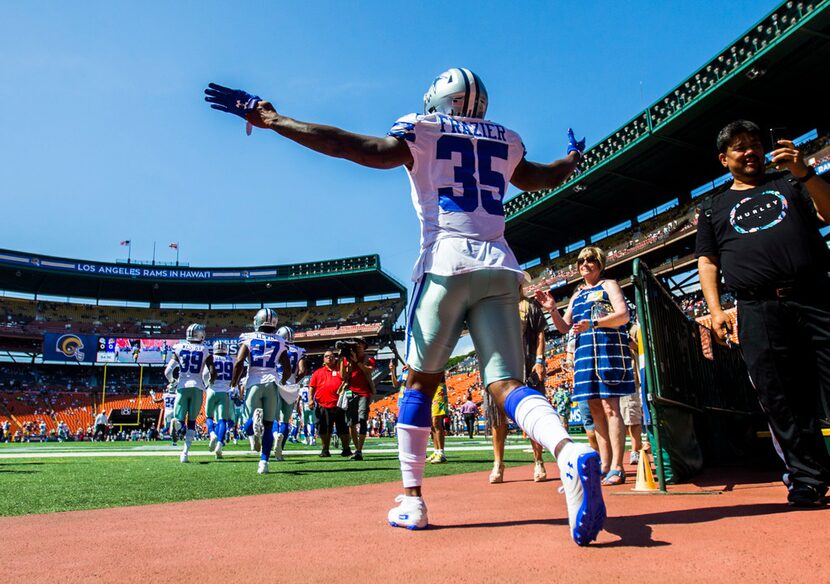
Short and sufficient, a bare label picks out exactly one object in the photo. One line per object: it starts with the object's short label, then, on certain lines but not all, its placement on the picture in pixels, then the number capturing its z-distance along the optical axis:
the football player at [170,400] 10.32
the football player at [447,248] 2.78
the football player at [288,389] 8.77
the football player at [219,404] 9.84
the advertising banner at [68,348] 46.53
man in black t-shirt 3.11
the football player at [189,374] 9.57
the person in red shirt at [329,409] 10.20
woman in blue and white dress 4.80
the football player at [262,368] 7.36
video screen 47.91
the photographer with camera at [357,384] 9.60
